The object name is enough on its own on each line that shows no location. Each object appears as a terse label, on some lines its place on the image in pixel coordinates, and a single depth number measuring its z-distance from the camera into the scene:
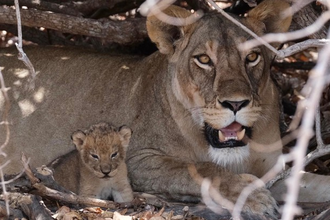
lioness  8.14
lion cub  7.82
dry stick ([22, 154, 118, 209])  7.07
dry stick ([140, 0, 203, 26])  8.50
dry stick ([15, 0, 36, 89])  6.25
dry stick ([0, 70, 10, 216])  5.88
